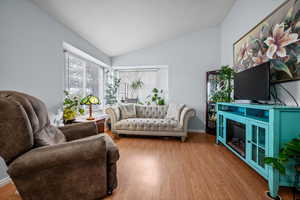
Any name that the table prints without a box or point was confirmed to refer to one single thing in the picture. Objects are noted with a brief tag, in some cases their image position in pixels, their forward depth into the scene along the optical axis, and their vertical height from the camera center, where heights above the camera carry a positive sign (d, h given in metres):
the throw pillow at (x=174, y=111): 3.21 -0.32
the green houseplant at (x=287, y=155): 1.14 -0.50
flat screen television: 1.69 +0.24
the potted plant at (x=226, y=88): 2.74 +0.26
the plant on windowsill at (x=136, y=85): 4.53 +0.48
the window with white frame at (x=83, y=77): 2.91 +0.58
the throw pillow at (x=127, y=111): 3.60 -0.34
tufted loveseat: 2.96 -0.62
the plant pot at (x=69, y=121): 2.31 -0.40
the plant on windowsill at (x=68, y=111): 2.29 -0.22
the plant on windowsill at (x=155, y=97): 4.19 +0.06
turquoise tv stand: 1.26 -0.41
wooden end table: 2.68 -0.53
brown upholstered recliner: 0.96 -0.48
